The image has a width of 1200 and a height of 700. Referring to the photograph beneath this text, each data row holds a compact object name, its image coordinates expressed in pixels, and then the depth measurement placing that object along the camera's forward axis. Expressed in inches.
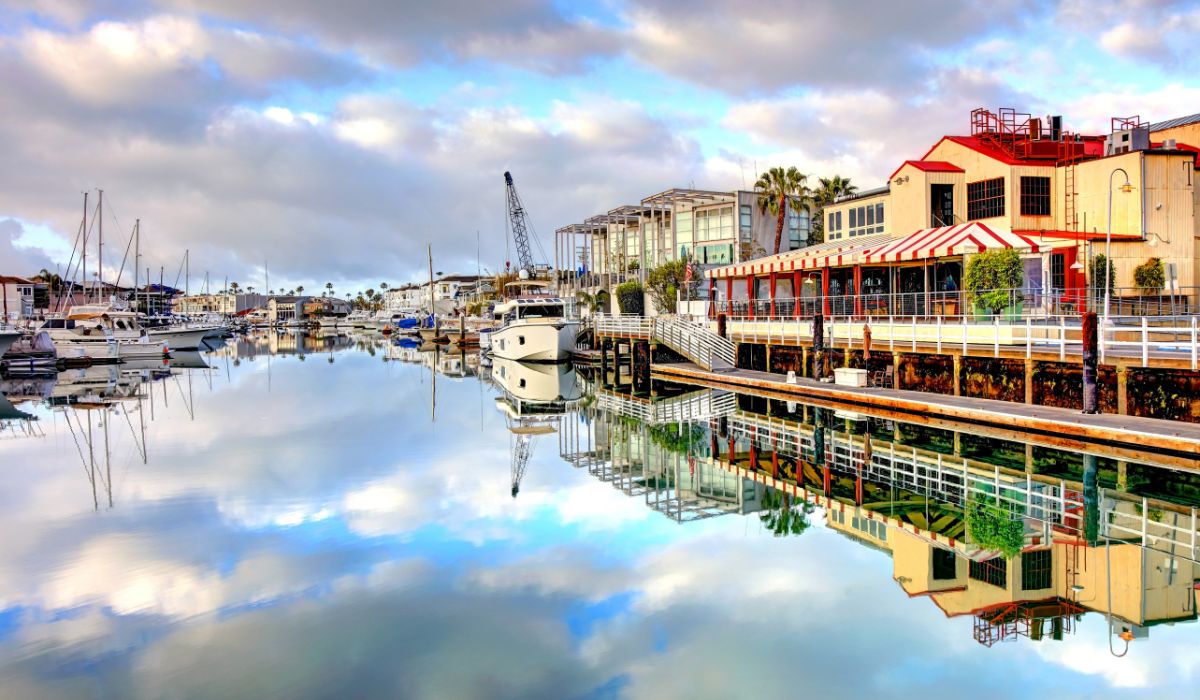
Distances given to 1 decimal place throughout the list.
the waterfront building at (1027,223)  1208.8
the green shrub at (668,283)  2247.8
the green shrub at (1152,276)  1291.8
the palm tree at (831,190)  2278.5
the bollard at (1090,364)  757.3
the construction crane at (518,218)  5157.5
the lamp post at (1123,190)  1193.4
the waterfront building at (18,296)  4867.1
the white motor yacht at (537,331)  2073.1
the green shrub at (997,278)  1057.5
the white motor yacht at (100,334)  2503.7
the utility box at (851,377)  1120.2
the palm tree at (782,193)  2309.3
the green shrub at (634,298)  2456.9
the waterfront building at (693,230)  2354.8
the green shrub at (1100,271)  1235.2
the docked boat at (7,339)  2094.0
